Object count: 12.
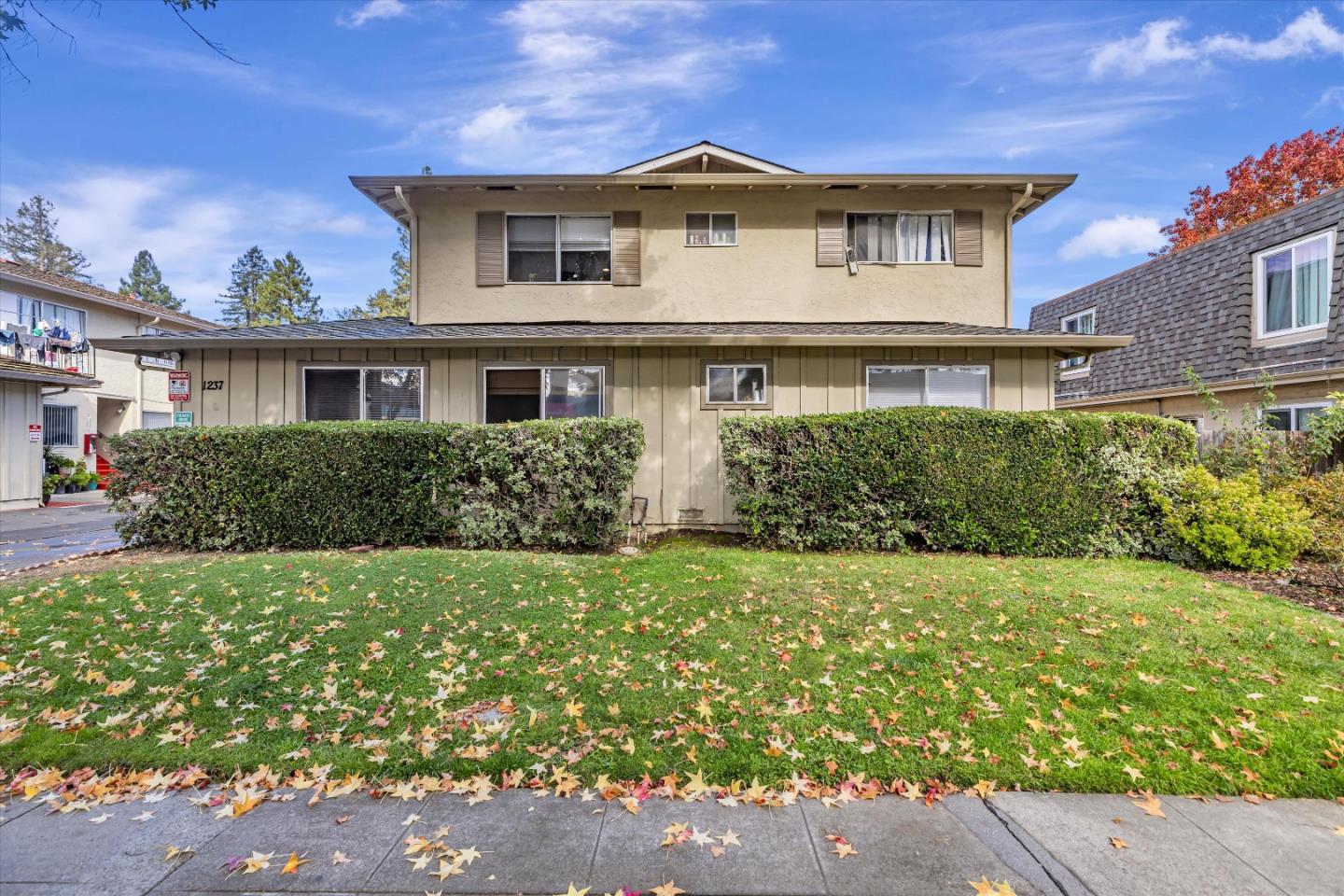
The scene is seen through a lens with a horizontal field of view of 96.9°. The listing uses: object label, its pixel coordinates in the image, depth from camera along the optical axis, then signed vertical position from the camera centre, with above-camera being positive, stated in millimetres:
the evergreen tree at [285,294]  37291 +9794
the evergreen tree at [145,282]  48531 +13652
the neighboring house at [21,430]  13531 +416
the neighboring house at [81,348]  16781 +2919
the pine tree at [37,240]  39125 +13854
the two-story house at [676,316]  9234 +2273
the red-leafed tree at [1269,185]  18672 +8833
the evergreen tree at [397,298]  35256 +9233
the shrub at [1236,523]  6742 -840
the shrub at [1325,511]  6957 -708
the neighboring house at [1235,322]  10227 +2600
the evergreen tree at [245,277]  52062 +15075
